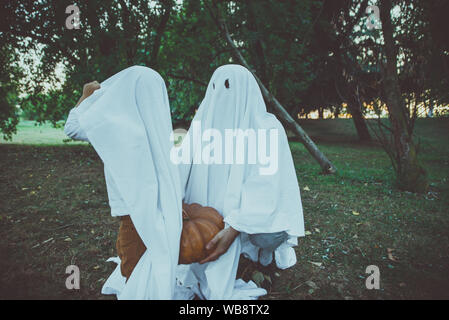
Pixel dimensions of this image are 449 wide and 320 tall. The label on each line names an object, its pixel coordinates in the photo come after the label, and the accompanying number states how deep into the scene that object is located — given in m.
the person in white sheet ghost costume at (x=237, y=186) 2.34
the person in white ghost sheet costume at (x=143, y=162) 2.00
